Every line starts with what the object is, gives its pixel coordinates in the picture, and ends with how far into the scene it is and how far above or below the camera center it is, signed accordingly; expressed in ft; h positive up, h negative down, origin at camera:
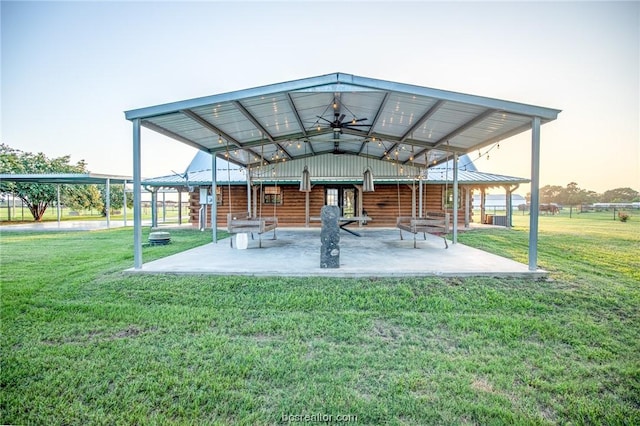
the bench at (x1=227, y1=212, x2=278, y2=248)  23.09 -1.67
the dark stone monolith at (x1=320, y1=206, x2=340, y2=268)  17.02 -2.11
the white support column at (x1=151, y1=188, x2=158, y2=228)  49.98 -0.05
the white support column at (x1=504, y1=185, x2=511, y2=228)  50.24 -0.34
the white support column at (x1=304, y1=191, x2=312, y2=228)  46.91 -0.26
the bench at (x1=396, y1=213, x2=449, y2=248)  22.85 -1.74
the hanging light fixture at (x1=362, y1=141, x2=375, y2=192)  32.09 +2.51
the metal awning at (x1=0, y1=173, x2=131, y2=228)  47.33 +4.60
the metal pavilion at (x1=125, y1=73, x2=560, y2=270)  17.19 +6.75
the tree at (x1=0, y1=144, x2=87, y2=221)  66.69 +8.63
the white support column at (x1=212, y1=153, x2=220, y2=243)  28.48 +0.56
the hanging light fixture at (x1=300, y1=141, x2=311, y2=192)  32.32 +2.65
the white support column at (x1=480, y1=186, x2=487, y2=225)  54.94 -0.57
